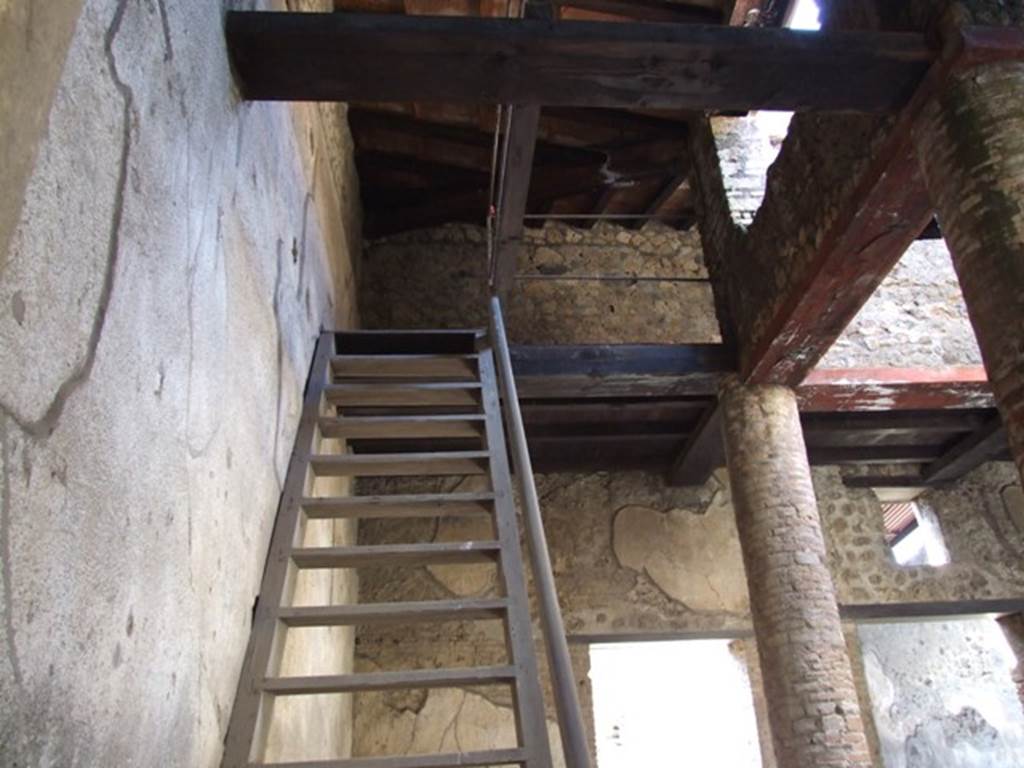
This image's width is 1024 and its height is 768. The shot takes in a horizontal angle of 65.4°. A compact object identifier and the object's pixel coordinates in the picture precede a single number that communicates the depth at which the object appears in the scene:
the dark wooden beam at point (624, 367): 5.44
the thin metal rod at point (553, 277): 6.26
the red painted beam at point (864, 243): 3.05
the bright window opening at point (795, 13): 5.59
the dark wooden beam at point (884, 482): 7.76
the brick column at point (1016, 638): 7.37
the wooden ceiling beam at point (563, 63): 2.92
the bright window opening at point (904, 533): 12.87
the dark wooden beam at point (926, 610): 7.12
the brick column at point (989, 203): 2.80
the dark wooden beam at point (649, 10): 5.90
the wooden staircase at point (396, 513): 2.64
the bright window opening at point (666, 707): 11.74
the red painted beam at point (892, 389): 5.60
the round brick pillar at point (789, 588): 4.30
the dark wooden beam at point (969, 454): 7.03
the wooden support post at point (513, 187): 4.38
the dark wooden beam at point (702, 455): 6.36
